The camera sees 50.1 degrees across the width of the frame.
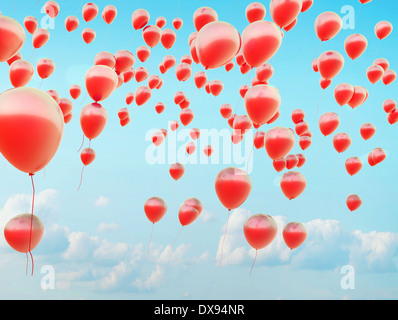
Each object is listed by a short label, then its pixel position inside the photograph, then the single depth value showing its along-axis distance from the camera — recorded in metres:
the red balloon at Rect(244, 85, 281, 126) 2.75
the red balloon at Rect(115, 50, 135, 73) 3.96
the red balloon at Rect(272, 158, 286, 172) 4.48
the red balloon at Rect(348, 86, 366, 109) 4.59
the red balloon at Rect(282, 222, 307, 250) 4.25
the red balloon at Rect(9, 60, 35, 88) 3.82
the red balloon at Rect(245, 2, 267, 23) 3.50
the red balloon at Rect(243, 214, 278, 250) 3.51
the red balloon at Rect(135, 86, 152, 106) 5.11
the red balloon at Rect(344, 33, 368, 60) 4.34
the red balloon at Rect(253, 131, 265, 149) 4.39
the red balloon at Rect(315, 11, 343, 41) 3.73
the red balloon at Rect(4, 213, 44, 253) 3.15
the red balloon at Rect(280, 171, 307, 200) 4.09
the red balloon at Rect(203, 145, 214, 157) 5.25
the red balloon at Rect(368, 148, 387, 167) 5.41
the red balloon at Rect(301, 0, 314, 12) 3.74
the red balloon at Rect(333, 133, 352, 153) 4.90
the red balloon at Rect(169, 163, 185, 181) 5.11
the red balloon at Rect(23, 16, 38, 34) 4.79
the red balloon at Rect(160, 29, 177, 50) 4.87
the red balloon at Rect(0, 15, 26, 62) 2.78
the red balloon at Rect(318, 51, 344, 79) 3.90
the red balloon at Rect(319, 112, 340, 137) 4.64
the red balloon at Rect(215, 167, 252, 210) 3.09
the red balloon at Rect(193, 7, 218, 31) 3.45
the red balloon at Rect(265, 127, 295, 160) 3.48
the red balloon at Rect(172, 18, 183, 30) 5.02
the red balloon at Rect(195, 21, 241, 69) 2.58
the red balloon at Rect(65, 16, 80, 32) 4.97
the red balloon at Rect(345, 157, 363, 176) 5.27
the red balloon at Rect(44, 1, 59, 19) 4.56
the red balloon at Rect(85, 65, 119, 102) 3.23
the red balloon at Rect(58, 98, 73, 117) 4.25
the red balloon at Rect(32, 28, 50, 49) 4.63
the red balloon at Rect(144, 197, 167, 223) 4.78
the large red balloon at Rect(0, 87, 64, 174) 1.98
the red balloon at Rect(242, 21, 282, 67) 2.56
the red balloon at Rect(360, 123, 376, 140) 5.44
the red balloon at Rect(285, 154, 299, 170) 4.54
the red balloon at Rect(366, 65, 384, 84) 4.89
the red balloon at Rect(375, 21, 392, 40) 4.93
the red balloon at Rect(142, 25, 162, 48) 4.59
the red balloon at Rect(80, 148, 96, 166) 4.87
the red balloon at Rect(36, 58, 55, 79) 4.58
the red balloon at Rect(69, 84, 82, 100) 5.20
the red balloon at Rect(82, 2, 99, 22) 4.75
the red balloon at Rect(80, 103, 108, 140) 3.40
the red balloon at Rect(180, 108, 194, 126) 5.19
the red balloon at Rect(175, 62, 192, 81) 4.79
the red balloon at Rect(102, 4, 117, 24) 4.94
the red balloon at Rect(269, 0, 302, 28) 2.78
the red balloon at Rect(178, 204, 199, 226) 4.52
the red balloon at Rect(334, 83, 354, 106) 4.49
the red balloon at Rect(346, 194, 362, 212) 5.53
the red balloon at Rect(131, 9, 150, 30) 4.67
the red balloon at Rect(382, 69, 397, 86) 5.20
